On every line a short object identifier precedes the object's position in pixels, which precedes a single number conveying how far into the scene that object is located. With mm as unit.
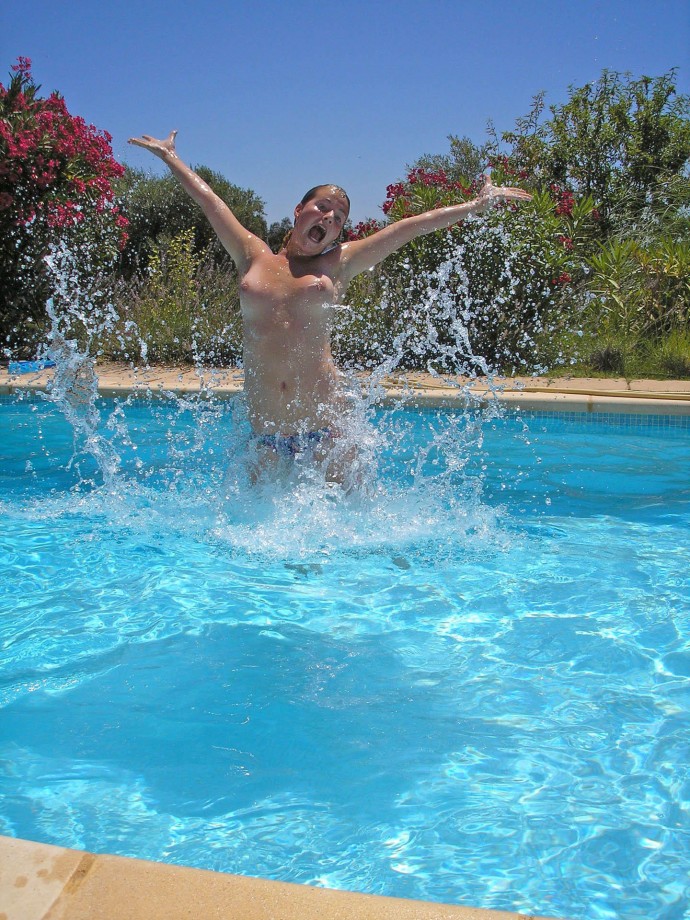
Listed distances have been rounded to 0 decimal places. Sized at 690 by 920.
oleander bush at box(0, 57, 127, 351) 9484
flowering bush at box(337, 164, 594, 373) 9398
